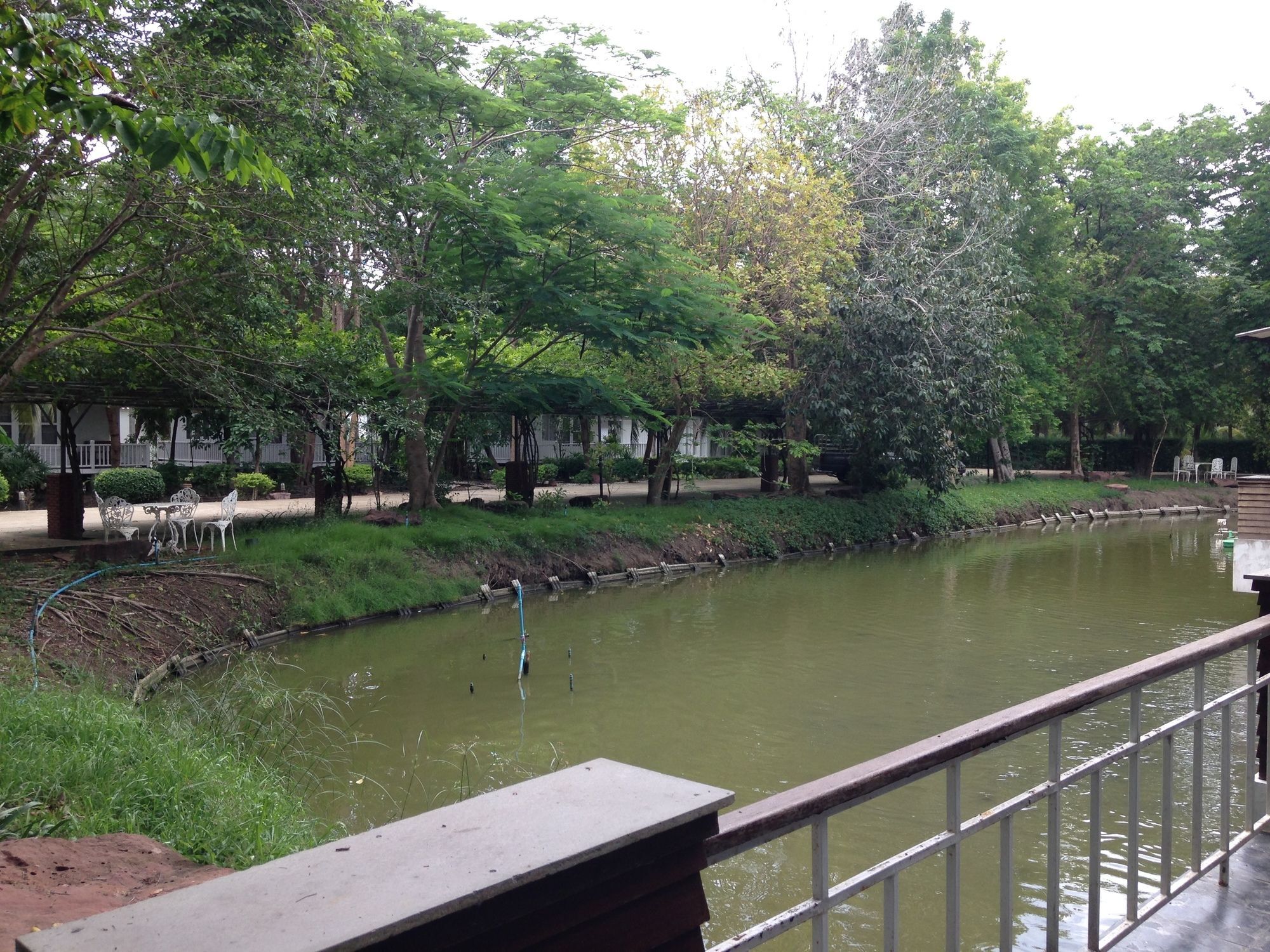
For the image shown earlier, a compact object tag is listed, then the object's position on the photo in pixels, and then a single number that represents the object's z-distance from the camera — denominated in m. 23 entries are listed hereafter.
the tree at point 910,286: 21.53
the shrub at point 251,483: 22.69
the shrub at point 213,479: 22.17
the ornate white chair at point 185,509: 12.96
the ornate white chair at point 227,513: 13.39
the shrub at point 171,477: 21.31
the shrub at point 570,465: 30.06
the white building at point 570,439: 29.73
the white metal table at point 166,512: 12.81
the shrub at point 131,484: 21.06
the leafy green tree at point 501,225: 13.82
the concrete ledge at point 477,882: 1.29
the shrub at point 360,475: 24.03
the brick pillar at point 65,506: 14.67
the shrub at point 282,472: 24.73
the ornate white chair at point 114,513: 13.88
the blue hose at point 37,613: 7.55
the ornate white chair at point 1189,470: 35.84
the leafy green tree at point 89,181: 3.60
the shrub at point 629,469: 29.75
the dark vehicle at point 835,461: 29.75
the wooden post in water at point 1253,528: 12.09
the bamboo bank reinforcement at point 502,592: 9.98
